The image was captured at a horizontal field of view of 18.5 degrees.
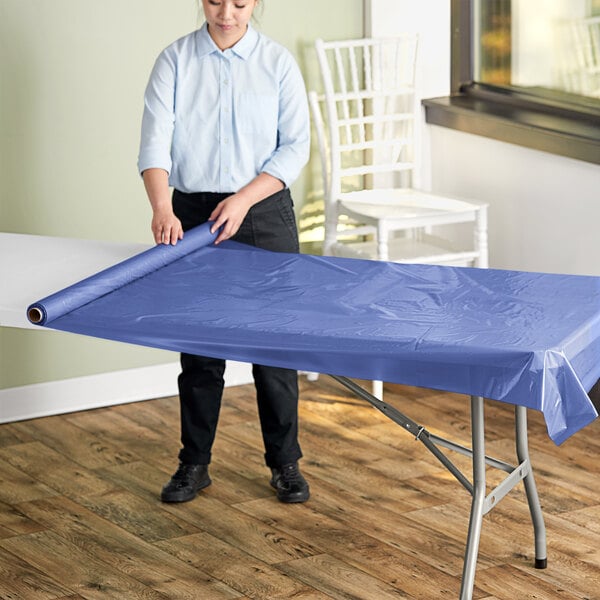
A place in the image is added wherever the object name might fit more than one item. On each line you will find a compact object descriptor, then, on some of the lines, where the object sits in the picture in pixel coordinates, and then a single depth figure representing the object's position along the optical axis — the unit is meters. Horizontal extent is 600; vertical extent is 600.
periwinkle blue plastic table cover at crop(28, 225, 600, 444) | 3.17
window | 5.89
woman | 4.42
